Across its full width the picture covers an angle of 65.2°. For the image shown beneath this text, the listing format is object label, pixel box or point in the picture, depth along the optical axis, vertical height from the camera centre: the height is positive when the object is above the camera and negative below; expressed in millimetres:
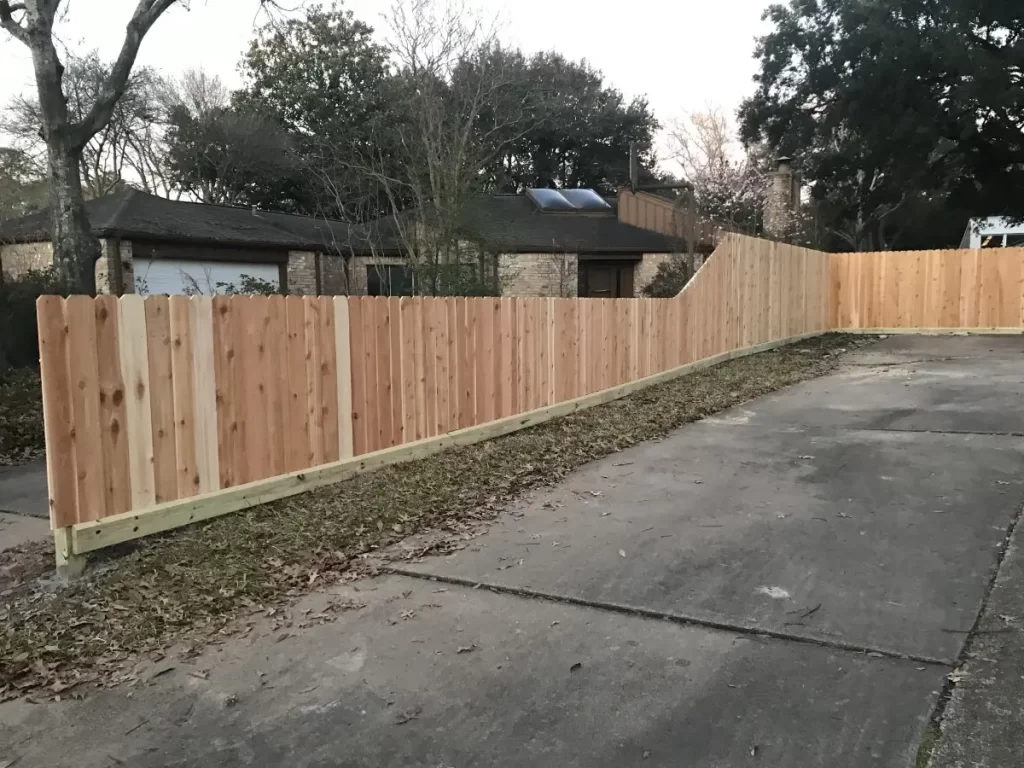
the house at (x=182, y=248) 16109 +1552
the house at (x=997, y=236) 35678 +3487
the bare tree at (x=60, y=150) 11273 +2414
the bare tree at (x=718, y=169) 29531 +5466
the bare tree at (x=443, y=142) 15344 +3455
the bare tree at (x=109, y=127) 24188 +6298
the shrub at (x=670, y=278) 20289 +841
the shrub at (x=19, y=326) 10867 -84
